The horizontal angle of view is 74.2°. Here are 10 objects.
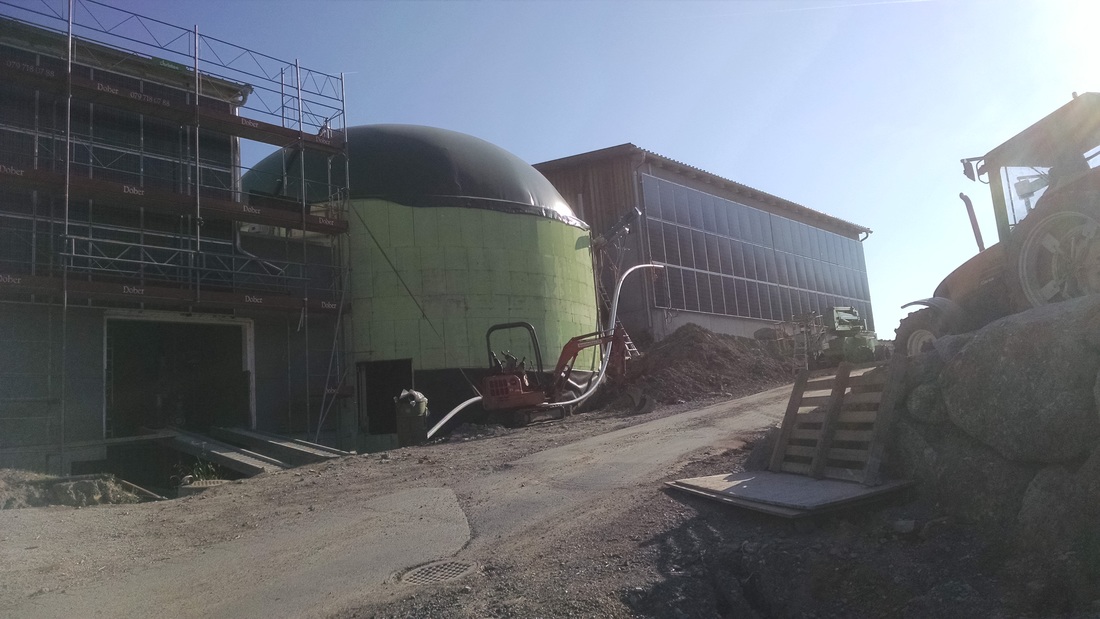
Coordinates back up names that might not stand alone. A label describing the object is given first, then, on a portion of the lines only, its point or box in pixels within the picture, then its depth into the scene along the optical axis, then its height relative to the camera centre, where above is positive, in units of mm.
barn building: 30781 +6356
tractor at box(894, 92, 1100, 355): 7848 +1366
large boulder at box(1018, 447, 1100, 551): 4906 -1107
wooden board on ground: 6418 -1163
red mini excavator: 18422 +137
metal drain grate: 6391 -1550
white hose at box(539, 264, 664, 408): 20866 +404
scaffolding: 16289 +5370
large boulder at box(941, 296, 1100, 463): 5281 -268
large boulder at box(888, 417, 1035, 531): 5652 -967
